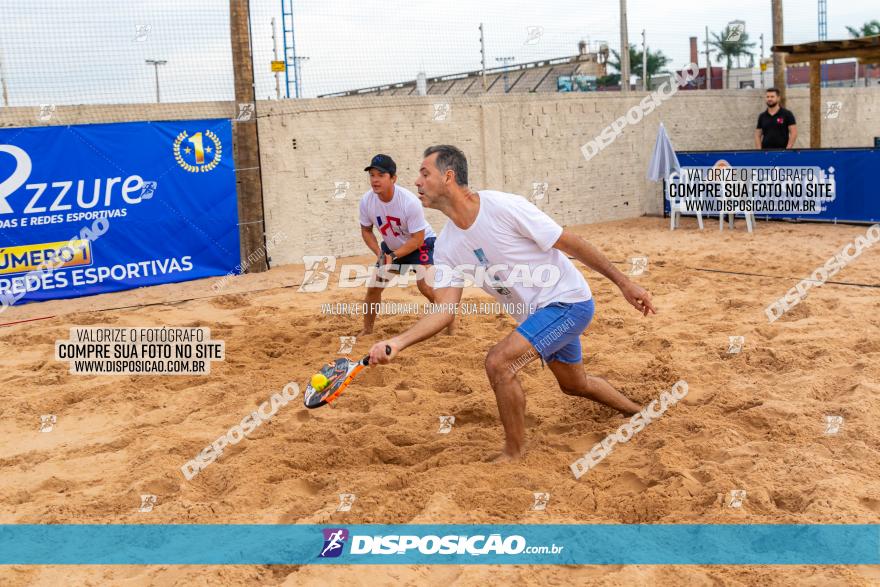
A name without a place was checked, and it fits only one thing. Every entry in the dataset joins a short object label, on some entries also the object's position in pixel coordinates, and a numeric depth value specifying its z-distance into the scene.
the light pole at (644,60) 16.53
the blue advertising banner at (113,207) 9.56
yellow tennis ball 4.42
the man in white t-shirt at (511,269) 4.59
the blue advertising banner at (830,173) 12.79
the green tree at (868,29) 47.16
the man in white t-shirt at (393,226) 7.30
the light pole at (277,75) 11.70
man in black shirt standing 14.10
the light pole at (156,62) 10.54
